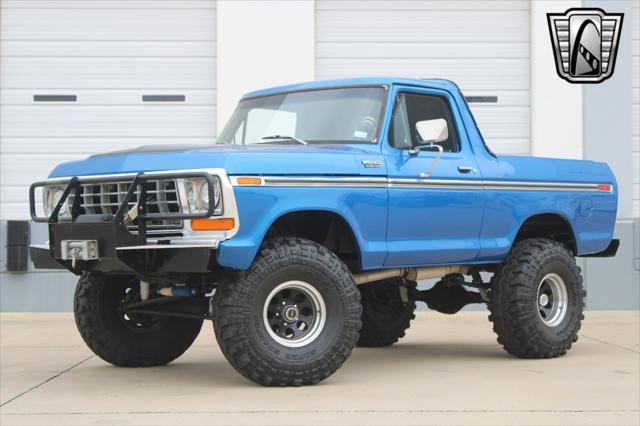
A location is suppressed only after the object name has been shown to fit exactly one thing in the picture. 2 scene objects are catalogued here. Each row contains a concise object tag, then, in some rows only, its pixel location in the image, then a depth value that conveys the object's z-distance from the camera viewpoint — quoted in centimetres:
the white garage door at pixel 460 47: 1542
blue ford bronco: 709
